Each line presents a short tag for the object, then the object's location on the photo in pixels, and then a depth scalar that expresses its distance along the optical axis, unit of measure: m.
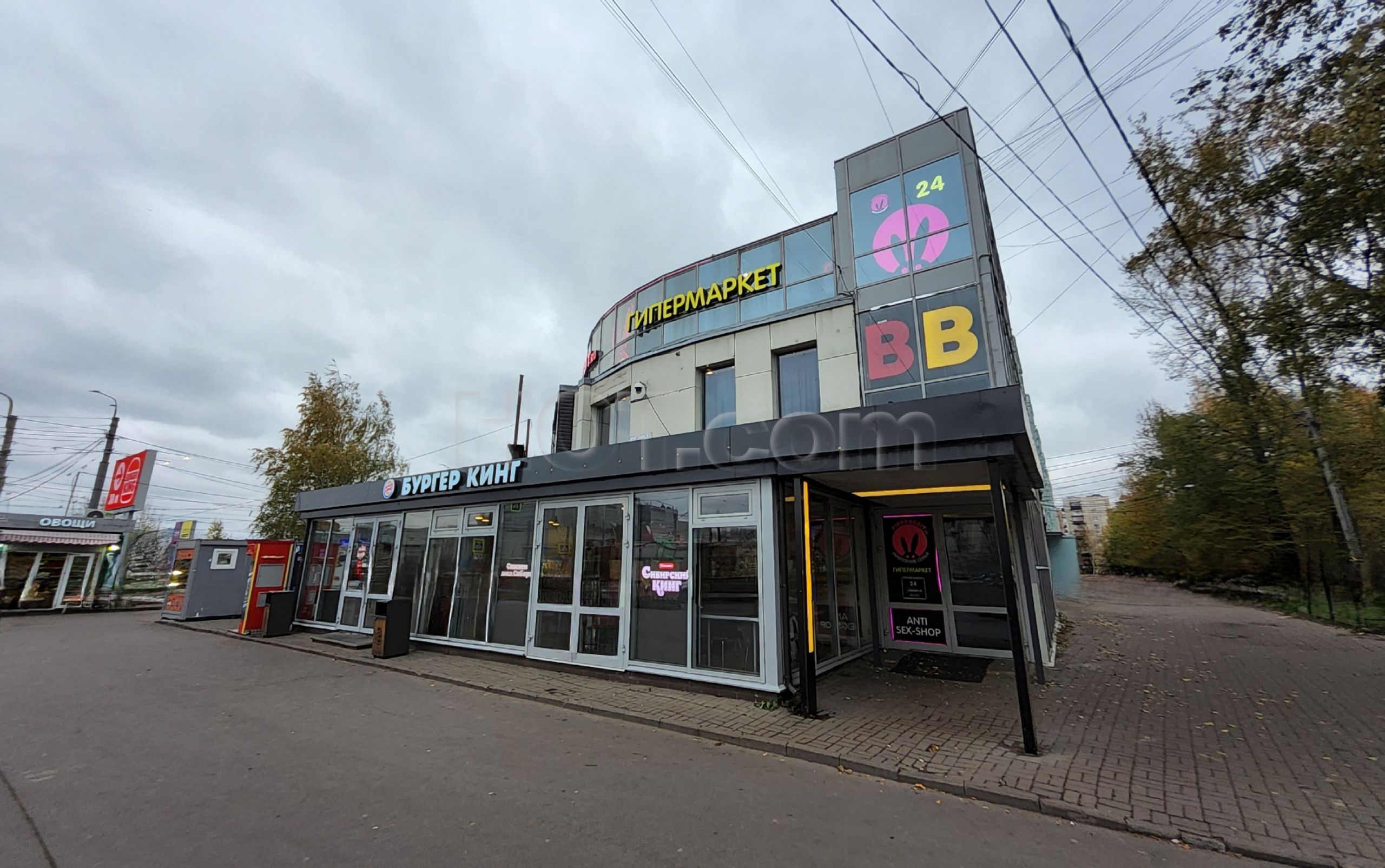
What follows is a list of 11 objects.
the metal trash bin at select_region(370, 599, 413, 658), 9.36
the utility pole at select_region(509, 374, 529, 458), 16.67
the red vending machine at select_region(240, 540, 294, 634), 12.67
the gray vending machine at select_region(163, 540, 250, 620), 15.32
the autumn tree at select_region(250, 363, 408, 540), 19.44
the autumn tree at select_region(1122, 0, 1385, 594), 5.72
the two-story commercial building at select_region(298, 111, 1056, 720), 6.52
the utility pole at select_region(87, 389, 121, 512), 23.39
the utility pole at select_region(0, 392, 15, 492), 19.95
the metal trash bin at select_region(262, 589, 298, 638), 12.15
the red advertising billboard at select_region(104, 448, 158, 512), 20.25
